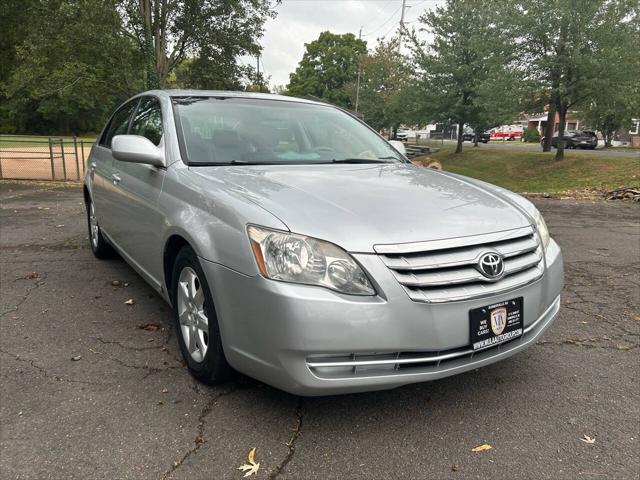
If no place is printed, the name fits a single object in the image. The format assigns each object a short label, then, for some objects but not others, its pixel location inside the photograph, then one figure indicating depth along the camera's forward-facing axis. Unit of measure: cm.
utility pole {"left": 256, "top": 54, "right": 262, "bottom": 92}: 1909
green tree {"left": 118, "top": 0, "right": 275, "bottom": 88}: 1568
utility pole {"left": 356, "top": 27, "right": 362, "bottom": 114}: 4177
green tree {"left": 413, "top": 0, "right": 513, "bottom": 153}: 2467
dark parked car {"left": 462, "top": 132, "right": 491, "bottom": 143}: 4950
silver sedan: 204
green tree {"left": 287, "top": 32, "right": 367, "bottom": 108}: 6606
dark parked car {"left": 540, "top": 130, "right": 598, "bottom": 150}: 3416
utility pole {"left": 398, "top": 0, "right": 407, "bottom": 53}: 4745
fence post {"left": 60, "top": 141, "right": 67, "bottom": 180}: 1391
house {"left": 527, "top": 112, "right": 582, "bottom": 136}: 6254
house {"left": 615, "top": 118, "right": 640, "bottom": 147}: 4288
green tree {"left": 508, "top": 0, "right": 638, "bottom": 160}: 1814
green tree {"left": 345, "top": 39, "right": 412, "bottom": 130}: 3716
